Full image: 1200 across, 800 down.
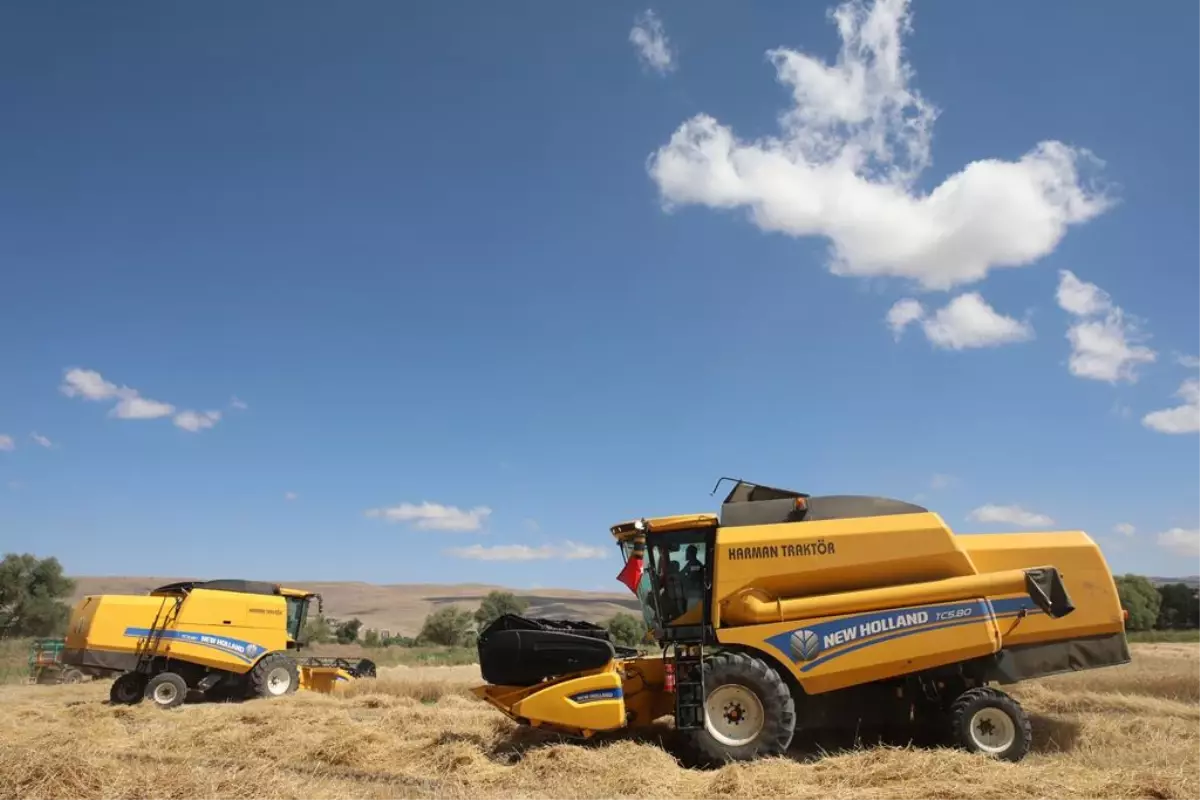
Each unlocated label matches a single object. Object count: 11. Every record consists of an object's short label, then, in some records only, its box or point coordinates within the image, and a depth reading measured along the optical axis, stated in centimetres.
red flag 955
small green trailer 2172
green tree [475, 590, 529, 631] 5212
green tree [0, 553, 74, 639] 4306
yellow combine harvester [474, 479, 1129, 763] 834
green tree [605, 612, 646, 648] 4188
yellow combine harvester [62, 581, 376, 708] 1538
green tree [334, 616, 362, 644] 5197
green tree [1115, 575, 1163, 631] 4916
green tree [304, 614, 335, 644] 4650
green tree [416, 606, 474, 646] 5056
